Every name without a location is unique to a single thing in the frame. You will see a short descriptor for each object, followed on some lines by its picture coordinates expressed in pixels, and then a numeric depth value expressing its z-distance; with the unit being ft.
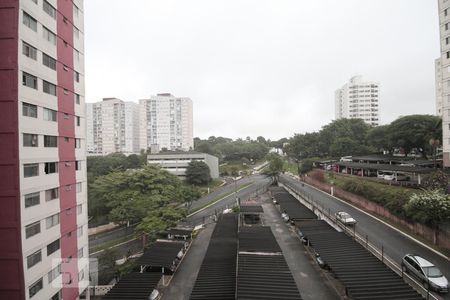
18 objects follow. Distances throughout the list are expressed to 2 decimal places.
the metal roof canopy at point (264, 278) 47.09
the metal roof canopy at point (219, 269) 53.98
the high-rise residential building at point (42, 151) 47.52
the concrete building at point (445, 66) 108.68
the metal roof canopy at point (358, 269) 47.39
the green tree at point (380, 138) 189.49
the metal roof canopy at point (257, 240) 70.43
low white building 247.09
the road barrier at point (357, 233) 57.91
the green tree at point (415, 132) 160.04
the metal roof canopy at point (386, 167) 114.01
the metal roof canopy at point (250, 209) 123.34
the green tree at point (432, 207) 70.69
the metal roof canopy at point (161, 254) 72.18
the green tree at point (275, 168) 226.58
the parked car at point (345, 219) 98.35
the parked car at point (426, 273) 53.42
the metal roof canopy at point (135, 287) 56.54
